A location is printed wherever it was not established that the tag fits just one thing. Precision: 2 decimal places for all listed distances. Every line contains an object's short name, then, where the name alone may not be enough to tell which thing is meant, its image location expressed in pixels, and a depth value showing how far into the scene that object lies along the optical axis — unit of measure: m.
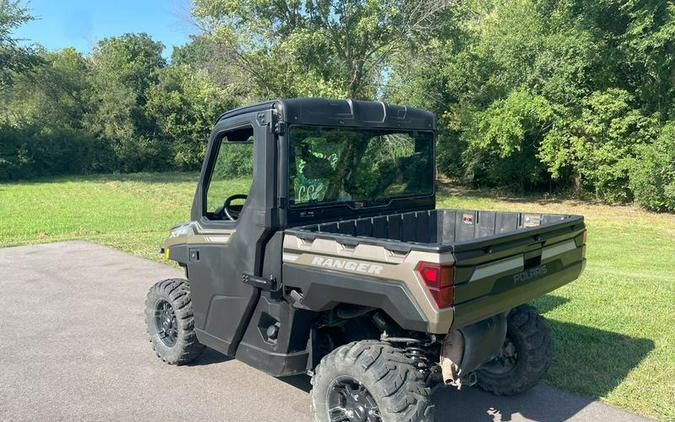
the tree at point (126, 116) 33.44
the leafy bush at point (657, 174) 17.53
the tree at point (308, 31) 21.14
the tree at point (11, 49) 28.80
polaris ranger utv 3.09
